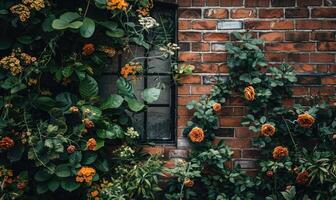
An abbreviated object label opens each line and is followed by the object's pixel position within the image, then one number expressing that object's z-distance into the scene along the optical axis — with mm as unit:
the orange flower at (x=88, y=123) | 3726
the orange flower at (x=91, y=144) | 3699
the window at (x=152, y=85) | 4277
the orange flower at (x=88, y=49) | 3883
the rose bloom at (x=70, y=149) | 3670
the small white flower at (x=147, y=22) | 3896
